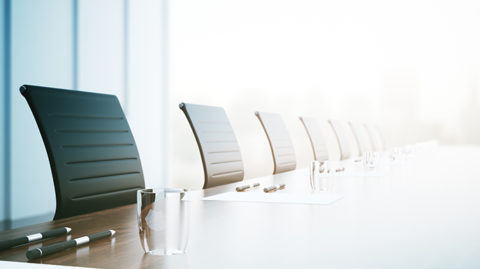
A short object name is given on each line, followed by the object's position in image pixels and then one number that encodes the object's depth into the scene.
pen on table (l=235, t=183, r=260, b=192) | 1.72
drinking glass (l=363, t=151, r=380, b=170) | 2.70
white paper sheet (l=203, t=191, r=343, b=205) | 1.42
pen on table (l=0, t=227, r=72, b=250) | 0.84
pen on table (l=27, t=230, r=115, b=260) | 0.77
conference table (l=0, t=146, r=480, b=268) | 0.77
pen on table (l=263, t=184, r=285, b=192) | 1.69
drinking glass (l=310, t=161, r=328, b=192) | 1.71
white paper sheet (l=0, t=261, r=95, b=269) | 0.73
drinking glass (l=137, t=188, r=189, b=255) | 0.80
